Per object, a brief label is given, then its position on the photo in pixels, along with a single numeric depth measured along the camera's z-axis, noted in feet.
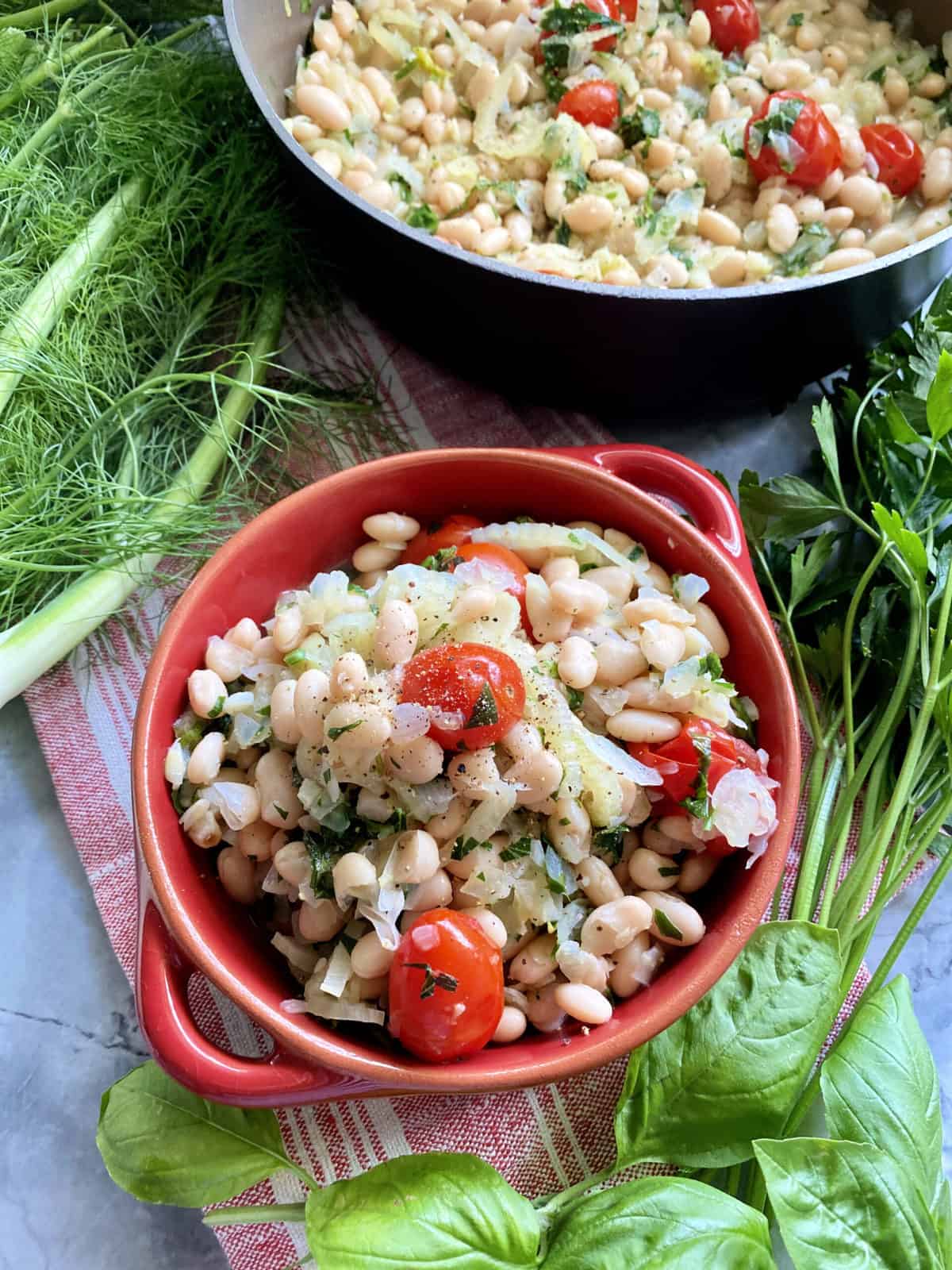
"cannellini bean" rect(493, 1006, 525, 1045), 0.80
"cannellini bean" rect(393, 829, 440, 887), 0.78
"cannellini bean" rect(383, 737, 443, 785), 0.78
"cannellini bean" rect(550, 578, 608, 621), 0.87
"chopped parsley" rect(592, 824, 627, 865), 0.85
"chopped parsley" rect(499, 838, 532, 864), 0.82
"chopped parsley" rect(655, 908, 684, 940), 0.82
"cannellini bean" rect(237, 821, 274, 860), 0.85
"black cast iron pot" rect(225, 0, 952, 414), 0.96
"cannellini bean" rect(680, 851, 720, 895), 0.86
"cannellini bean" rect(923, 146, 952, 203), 1.20
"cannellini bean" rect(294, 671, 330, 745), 0.82
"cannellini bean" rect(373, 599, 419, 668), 0.82
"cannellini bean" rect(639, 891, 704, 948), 0.82
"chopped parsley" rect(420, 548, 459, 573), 0.92
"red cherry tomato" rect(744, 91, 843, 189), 1.17
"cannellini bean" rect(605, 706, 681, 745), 0.85
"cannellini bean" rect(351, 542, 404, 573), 0.98
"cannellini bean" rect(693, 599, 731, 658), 0.91
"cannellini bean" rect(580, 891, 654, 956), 0.81
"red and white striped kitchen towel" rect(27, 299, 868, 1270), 0.93
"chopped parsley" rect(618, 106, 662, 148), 1.22
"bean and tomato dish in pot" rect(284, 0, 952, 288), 1.16
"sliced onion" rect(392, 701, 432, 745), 0.78
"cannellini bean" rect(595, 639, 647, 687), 0.87
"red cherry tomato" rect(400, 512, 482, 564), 0.97
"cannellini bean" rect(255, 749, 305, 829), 0.83
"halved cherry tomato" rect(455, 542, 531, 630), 0.90
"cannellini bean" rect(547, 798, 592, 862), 0.82
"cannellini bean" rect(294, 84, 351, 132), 1.17
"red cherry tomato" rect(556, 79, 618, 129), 1.21
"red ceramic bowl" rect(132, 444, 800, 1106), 0.77
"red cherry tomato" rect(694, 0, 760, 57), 1.28
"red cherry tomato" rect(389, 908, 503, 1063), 0.75
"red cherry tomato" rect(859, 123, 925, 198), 1.22
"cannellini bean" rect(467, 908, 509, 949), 0.79
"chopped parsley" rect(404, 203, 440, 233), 1.17
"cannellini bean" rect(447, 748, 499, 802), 0.80
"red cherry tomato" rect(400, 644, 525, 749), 0.78
